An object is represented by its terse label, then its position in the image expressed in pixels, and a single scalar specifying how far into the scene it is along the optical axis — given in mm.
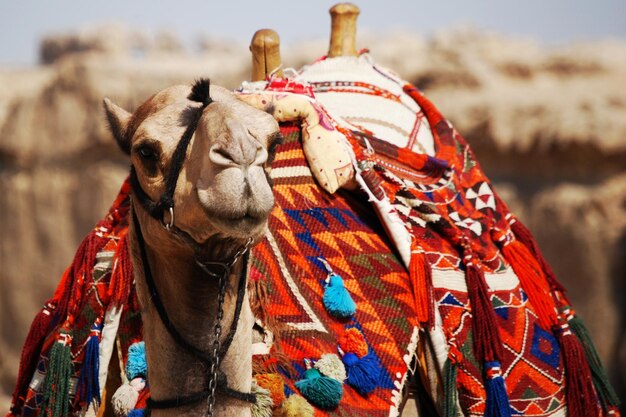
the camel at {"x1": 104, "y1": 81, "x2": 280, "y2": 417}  7494
